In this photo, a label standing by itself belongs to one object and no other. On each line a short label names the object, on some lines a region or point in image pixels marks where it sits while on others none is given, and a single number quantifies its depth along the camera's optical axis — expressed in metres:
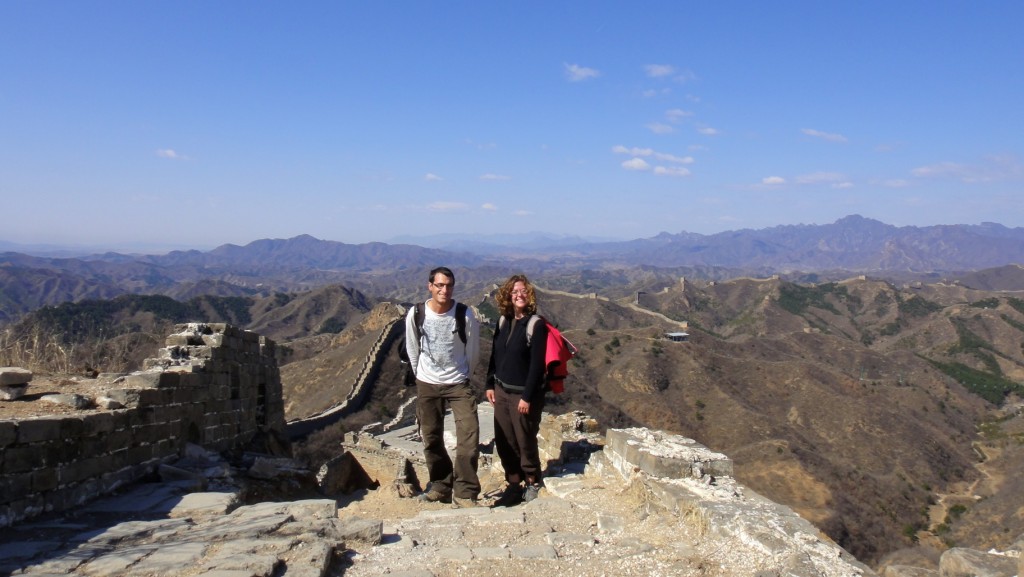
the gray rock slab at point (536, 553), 4.44
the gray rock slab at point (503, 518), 5.48
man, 6.16
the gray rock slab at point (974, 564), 3.74
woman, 6.02
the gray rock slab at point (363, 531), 4.64
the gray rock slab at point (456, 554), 4.39
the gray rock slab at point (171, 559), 3.77
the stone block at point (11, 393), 5.88
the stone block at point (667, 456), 6.14
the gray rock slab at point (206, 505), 5.23
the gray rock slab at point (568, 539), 4.79
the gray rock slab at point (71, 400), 5.86
